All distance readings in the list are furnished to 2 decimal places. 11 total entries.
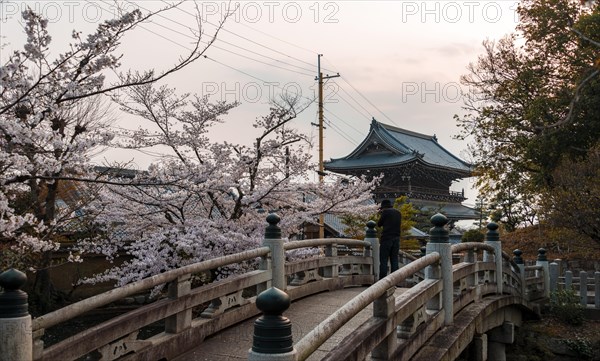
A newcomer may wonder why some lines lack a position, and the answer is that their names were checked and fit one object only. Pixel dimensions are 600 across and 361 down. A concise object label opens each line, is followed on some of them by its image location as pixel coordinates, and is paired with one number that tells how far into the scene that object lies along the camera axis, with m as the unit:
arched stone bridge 4.57
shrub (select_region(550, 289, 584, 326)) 16.20
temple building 45.28
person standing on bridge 10.98
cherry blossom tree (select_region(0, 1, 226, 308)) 6.59
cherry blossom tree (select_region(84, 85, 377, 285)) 12.46
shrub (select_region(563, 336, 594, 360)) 14.34
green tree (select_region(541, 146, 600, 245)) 19.61
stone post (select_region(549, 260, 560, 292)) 18.08
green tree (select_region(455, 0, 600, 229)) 23.91
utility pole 32.94
